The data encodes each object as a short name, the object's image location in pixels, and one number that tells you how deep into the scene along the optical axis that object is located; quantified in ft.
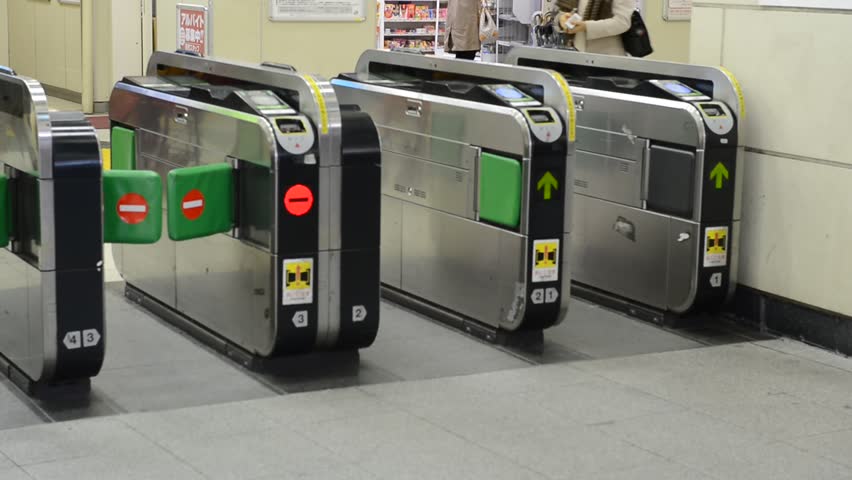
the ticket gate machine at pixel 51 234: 14.64
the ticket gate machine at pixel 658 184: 19.26
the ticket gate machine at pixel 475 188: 17.90
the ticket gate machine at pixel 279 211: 16.17
